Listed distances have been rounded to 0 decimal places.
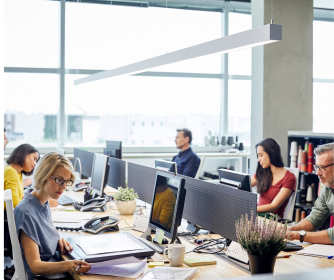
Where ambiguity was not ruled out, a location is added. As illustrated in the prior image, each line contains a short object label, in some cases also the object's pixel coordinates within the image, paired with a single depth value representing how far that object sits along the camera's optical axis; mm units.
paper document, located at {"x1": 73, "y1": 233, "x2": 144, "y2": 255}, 2112
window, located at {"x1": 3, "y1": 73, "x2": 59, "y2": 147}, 6285
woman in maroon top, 3396
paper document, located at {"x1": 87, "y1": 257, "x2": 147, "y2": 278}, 1896
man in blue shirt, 4965
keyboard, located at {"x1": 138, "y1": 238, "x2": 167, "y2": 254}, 2221
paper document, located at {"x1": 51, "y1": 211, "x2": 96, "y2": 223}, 3008
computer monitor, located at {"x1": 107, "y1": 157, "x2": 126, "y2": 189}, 3768
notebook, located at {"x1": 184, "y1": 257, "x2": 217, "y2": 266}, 2043
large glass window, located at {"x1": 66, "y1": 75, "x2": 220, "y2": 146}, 6605
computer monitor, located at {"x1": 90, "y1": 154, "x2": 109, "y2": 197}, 3664
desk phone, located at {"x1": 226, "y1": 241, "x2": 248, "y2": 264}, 2057
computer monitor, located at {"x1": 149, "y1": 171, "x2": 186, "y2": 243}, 2158
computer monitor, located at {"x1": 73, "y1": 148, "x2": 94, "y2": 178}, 4658
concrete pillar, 4828
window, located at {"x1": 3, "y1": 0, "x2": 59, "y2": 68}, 6195
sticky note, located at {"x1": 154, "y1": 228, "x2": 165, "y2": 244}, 2316
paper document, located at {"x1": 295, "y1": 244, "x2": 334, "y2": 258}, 2211
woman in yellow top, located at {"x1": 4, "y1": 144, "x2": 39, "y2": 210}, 3389
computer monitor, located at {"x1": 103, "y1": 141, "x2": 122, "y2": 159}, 4551
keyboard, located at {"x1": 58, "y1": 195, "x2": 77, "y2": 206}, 3725
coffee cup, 2006
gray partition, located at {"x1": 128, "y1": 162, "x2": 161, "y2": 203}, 3176
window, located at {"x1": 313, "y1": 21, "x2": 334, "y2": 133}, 7426
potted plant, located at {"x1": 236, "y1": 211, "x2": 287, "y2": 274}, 1664
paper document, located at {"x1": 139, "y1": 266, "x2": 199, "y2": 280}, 1825
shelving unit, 4268
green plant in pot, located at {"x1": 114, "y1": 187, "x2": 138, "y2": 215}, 3219
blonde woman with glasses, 1930
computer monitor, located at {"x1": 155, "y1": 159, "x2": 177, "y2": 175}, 3455
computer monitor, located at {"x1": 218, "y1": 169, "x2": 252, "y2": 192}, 2617
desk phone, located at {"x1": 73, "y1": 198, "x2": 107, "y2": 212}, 3408
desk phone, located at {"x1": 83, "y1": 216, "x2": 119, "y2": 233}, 2682
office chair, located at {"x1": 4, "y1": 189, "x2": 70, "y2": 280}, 2025
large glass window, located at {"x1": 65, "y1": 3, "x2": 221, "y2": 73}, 6484
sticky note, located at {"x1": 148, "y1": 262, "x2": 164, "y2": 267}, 2020
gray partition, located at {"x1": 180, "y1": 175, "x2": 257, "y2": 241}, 2086
